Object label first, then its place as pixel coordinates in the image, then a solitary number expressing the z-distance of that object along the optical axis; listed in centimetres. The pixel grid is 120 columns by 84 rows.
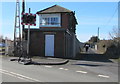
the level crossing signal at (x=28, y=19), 781
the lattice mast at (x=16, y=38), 1098
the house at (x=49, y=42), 1044
